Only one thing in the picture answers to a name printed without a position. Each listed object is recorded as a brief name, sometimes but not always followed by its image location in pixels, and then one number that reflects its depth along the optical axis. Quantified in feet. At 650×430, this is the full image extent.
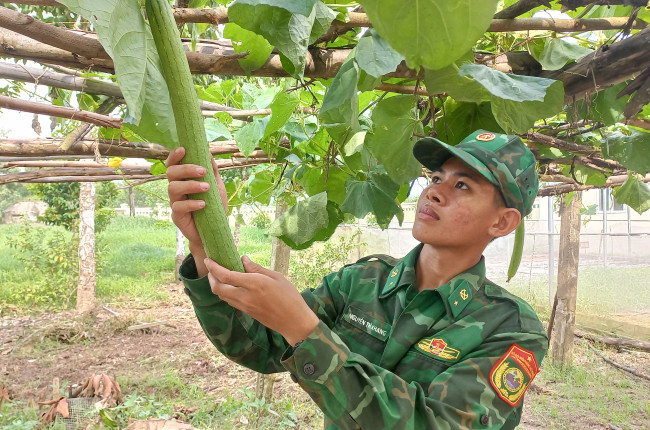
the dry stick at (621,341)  17.25
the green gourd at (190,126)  1.52
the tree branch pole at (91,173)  6.53
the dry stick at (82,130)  4.35
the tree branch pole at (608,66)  3.02
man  2.44
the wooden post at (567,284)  15.84
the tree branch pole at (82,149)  4.72
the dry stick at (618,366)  15.24
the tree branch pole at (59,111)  3.84
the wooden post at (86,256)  22.30
